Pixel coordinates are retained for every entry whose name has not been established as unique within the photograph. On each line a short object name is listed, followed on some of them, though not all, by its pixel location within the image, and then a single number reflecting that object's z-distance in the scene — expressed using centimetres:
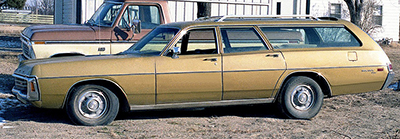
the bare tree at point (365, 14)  1748
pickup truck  840
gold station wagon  635
